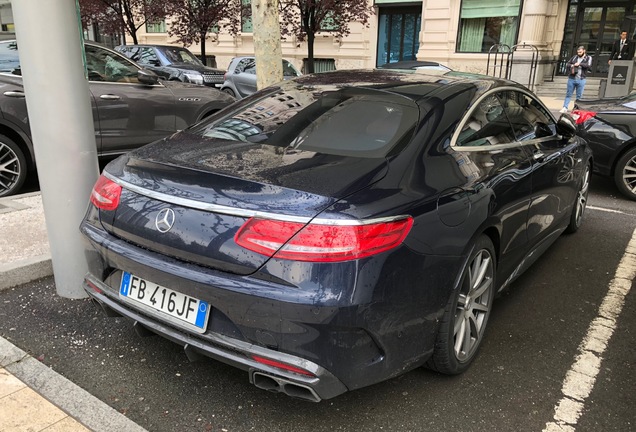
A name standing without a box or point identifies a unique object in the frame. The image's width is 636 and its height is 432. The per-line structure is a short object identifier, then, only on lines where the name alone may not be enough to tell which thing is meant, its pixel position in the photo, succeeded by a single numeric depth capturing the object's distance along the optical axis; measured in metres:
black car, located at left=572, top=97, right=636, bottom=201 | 6.36
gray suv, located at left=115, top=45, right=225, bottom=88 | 13.56
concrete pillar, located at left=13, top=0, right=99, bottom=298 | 3.04
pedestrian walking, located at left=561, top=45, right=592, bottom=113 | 14.27
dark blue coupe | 2.11
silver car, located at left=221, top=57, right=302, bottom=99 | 14.12
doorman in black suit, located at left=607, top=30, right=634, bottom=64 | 16.41
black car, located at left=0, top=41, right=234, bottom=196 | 5.59
